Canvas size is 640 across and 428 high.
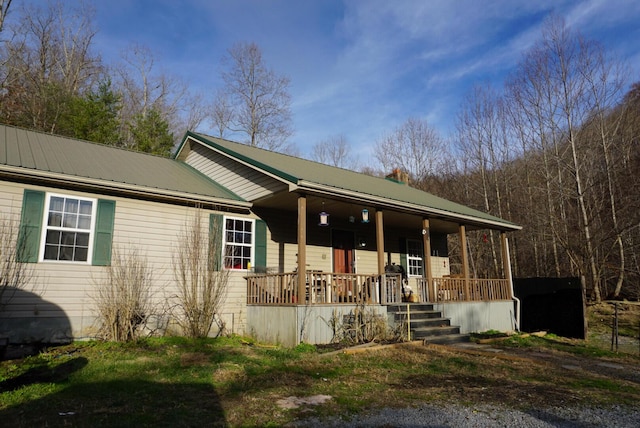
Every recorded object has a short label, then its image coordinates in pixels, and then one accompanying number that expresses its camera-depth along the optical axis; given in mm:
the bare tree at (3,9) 17986
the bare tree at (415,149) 29250
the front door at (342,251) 13320
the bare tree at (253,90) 26812
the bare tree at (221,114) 27375
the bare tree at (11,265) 7582
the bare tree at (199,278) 9391
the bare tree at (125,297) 8383
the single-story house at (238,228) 8219
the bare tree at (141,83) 25766
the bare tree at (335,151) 34812
